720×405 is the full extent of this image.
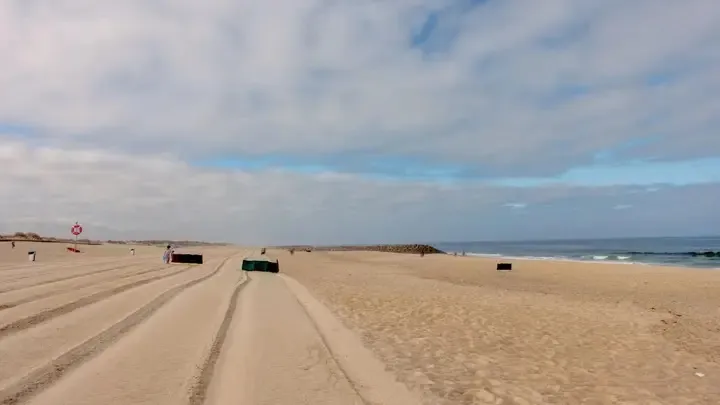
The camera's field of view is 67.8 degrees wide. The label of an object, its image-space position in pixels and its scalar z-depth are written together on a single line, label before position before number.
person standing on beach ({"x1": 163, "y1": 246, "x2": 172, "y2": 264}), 34.12
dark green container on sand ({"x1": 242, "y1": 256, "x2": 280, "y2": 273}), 29.03
